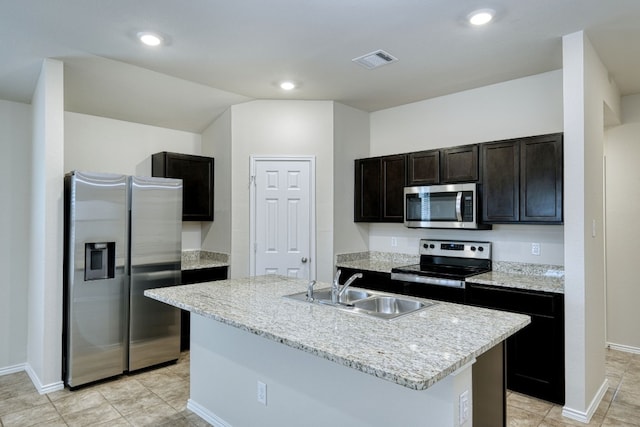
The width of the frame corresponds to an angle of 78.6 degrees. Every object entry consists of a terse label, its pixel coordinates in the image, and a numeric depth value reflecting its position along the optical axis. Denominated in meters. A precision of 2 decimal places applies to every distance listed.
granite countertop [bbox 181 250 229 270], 4.29
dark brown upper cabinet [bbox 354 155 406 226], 4.28
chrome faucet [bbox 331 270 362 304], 2.40
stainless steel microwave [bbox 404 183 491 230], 3.63
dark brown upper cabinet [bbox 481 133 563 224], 3.14
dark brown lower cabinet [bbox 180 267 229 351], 4.16
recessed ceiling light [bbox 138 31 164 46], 2.75
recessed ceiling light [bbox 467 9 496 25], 2.46
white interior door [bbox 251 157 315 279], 4.36
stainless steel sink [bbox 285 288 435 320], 2.29
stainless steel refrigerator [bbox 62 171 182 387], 3.23
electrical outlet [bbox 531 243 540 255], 3.57
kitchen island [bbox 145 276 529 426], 1.50
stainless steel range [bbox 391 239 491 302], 3.46
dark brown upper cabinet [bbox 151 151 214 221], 4.36
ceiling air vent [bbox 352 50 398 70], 3.14
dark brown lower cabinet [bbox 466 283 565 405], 2.91
